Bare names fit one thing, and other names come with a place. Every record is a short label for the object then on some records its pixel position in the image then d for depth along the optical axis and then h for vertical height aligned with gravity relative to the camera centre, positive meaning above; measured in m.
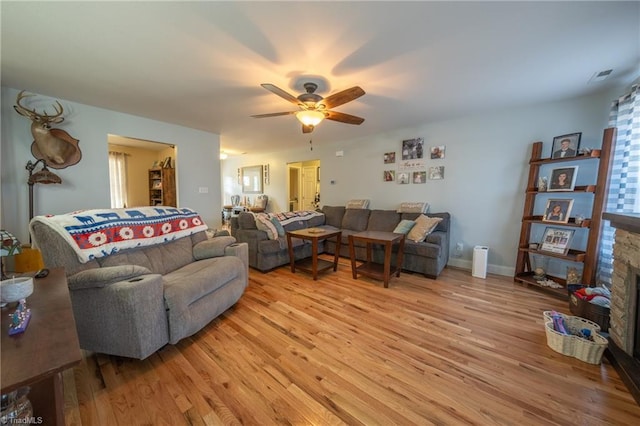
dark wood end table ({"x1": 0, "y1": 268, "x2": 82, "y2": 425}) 0.65 -0.52
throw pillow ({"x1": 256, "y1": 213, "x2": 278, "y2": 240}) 3.58 -0.55
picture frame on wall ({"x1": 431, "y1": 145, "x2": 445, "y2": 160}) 3.83 +0.71
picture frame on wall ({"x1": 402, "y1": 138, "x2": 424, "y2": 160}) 4.04 +0.81
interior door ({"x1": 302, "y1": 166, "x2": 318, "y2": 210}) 7.16 +0.21
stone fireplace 1.53 -0.72
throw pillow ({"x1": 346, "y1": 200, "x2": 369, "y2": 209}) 4.75 -0.22
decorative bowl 1.01 -0.47
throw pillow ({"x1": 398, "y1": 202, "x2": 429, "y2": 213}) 3.97 -0.22
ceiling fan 2.15 +0.88
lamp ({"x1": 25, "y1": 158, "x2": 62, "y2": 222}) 2.69 +0.09
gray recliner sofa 1.52 -0.78
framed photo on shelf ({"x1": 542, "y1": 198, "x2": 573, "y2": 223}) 2.73 -0.14
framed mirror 7.14 +0.35
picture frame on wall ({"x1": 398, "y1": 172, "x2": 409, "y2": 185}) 4.26 +0.30
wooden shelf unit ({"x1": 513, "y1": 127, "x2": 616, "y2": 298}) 2.45 -0.24
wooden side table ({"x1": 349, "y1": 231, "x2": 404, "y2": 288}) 2.91 -0.81
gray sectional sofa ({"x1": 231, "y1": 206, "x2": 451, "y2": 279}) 3.31 -0.75
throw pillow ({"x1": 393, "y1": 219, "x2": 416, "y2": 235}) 3.62 -0.50
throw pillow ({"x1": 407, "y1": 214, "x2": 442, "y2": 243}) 3.44 -0.48
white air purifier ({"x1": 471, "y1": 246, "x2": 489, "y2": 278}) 3.26 -0.91
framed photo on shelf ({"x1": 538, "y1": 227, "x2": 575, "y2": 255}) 2.75 -0.50
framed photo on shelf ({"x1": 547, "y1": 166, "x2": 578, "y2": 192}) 2.69 +0.24
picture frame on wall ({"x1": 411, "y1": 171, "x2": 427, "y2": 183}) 4.06 +0.32
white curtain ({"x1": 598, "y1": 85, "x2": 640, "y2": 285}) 2.20 +0.32
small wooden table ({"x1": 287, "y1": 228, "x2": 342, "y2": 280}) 3.21 -0.83
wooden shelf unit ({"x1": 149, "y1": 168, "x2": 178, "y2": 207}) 4.93 +0.02
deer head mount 2.66 +0.54
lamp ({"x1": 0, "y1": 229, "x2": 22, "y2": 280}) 1.28 -0.37
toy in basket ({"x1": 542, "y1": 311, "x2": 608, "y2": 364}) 1.64 -1.02
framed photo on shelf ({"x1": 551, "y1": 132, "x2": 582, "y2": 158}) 2.74 +0.64
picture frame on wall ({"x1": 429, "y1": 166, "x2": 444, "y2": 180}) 3.87 +0.38
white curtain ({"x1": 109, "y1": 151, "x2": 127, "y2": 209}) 5.67 +0.25
